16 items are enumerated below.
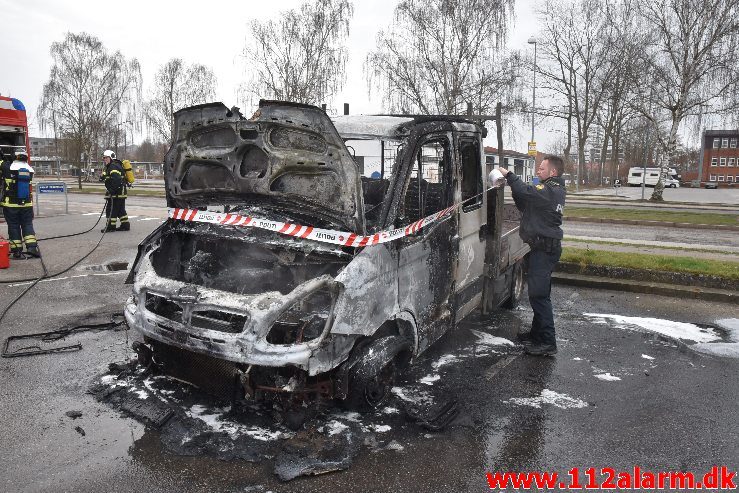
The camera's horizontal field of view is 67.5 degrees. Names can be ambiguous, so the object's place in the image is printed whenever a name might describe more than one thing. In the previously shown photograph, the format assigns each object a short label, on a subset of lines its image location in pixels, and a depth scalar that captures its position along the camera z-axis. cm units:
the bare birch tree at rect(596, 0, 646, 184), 2569
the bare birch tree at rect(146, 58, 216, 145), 4344
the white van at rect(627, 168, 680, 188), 5600
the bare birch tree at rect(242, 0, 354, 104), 2539
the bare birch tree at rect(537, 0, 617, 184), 3148
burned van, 357
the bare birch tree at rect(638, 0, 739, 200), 2353
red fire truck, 1462
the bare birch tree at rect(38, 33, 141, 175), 4078
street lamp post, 2883
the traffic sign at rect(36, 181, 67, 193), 1723
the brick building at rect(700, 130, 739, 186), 6750
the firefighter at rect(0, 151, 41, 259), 918
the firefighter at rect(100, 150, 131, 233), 1237
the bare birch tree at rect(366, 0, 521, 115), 2211
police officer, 533
